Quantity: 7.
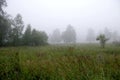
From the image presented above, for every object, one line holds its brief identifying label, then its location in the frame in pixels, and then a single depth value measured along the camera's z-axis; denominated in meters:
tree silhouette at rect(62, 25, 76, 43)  45.01
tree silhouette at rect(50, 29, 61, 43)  54.86
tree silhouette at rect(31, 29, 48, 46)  24.48
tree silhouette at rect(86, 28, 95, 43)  63.94
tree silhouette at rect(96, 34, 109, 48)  19.43
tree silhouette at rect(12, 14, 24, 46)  22.55
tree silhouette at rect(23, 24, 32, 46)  23.53
